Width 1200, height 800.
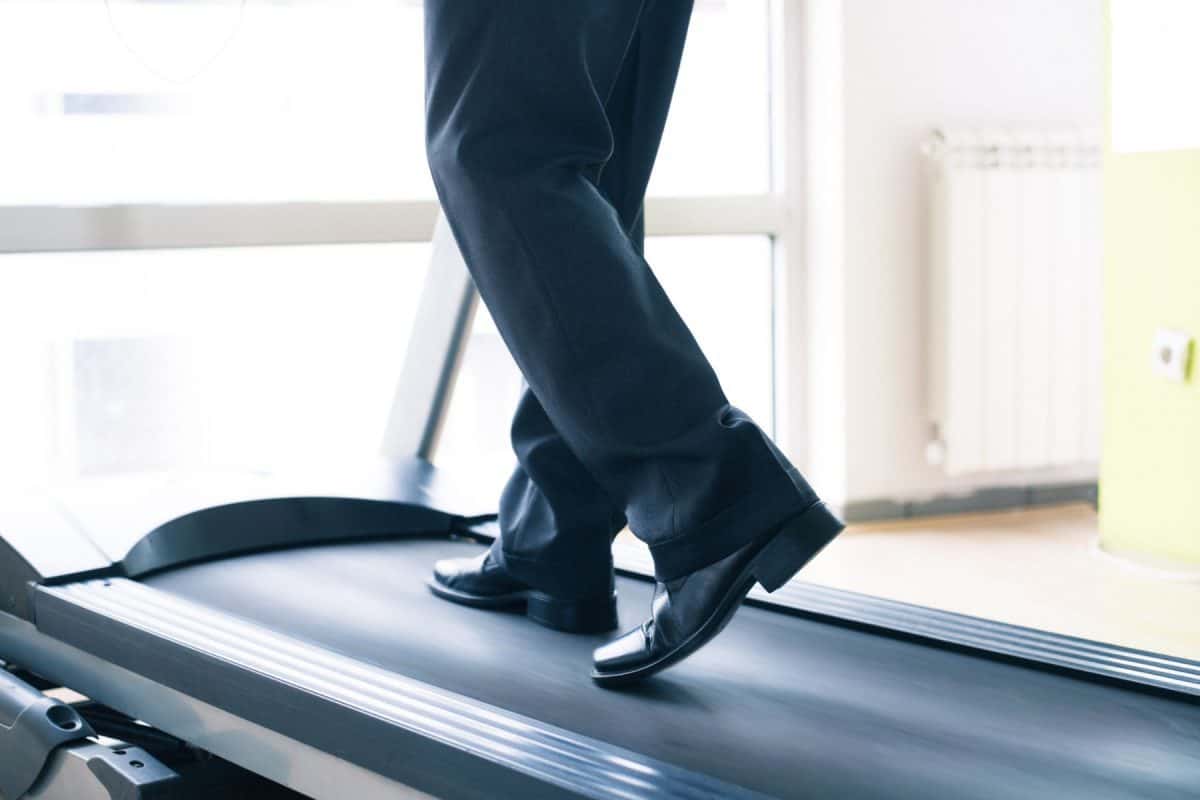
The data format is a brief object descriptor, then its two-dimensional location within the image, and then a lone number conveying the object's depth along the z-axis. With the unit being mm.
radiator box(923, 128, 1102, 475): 4407
